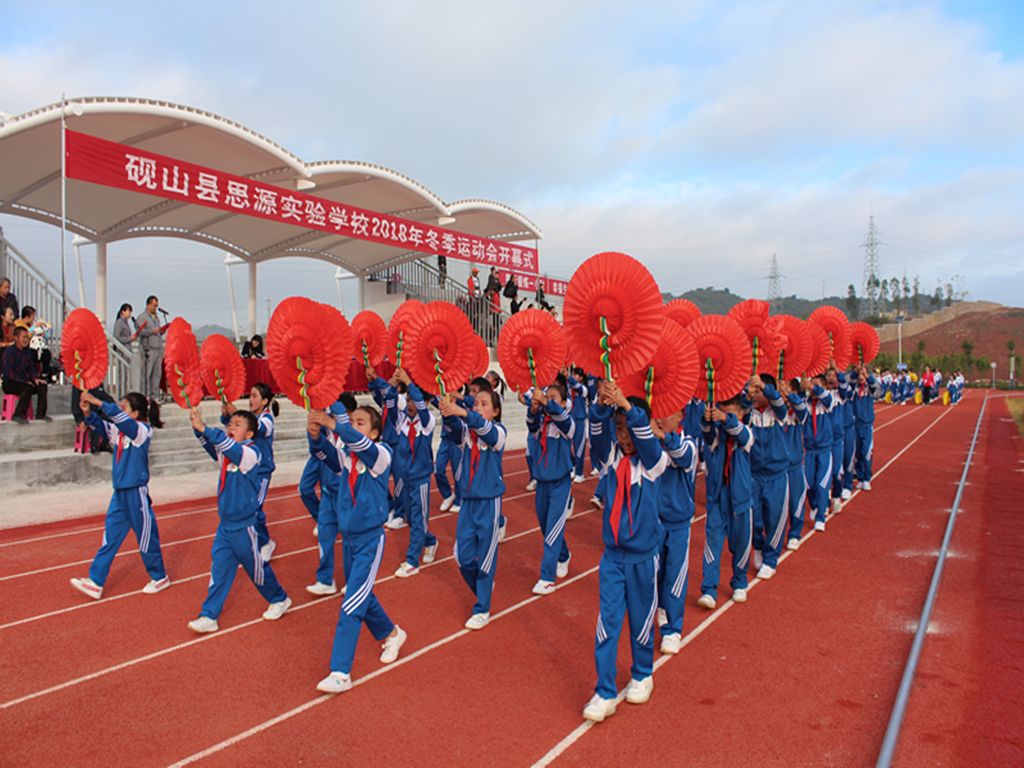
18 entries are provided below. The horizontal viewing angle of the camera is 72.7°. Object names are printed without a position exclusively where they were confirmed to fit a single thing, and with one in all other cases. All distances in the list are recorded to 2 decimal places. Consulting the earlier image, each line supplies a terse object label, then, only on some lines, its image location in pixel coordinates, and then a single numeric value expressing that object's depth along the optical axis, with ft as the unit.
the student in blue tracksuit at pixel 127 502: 19.04
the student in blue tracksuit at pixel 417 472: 21.74
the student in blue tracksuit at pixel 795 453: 21.71
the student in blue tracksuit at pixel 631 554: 12.78
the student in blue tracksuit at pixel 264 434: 20.07
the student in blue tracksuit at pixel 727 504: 18.72
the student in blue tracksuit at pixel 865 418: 33.27
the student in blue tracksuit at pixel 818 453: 26.43
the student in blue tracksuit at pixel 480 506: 17.33
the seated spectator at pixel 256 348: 49.01
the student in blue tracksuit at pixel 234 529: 16.84
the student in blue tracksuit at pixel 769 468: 20.49
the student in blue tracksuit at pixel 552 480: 20.06
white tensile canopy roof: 38.65
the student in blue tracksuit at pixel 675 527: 14.34
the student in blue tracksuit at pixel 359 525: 13.89
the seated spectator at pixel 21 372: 32.89
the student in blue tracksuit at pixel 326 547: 19.79
